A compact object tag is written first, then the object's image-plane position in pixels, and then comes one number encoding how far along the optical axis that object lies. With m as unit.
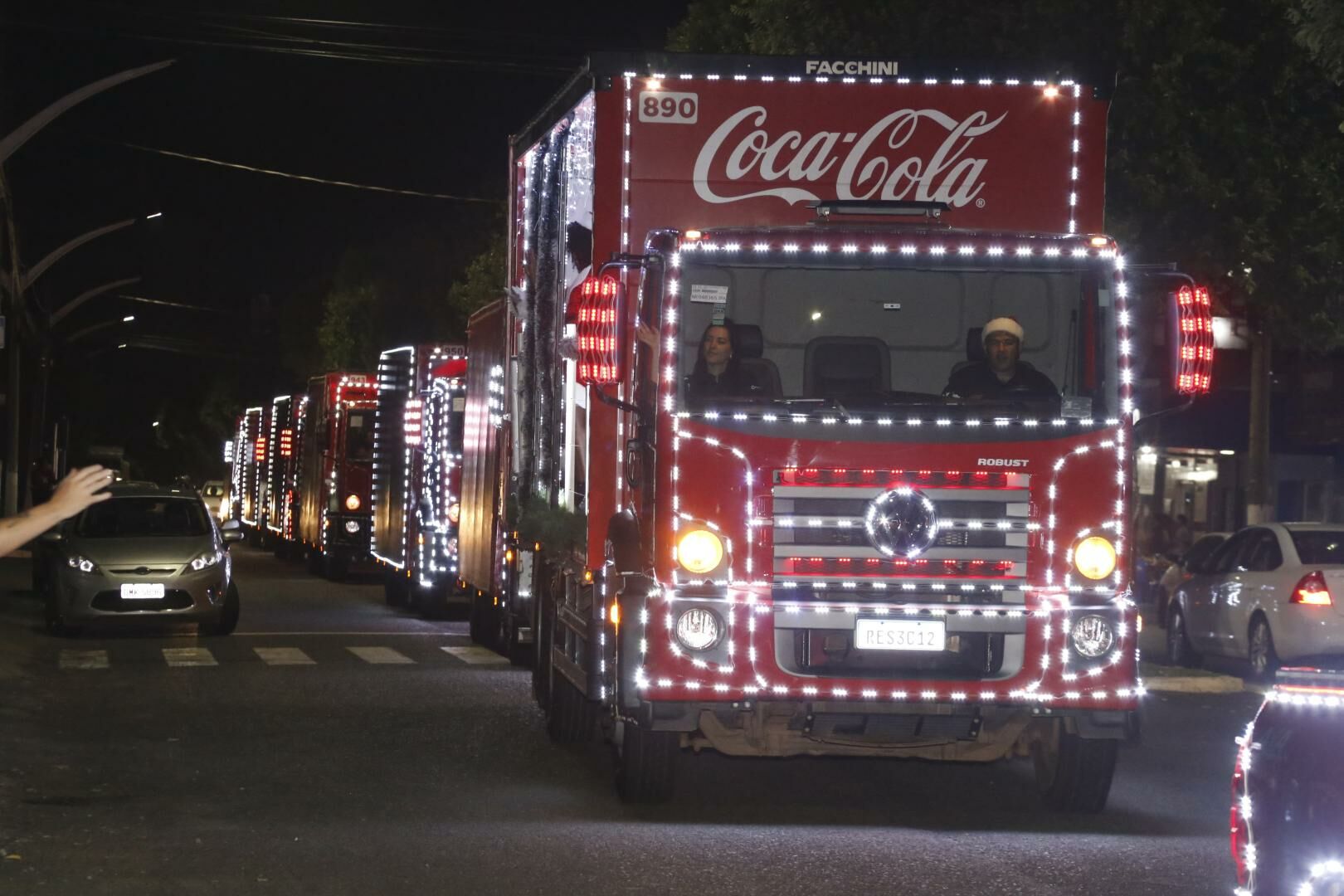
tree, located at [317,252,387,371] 78.81
